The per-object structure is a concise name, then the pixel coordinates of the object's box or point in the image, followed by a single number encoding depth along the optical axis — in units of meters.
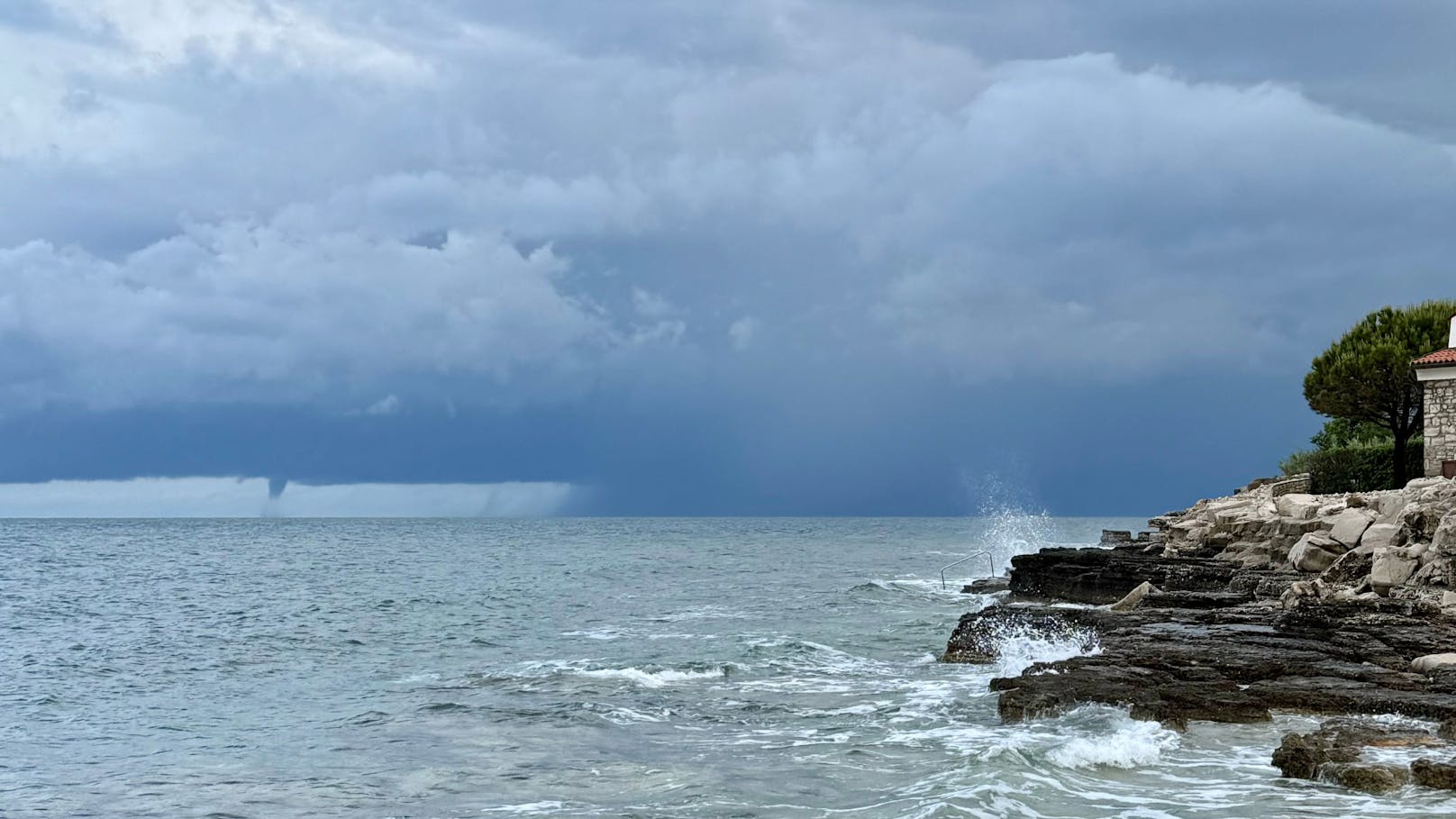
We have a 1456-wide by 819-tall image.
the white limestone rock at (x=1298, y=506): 29.70
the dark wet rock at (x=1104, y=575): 27.08
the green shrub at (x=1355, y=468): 47.72
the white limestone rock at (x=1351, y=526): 24.94
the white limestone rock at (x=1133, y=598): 24.14
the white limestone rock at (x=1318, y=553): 25.31
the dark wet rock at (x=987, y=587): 37.81
